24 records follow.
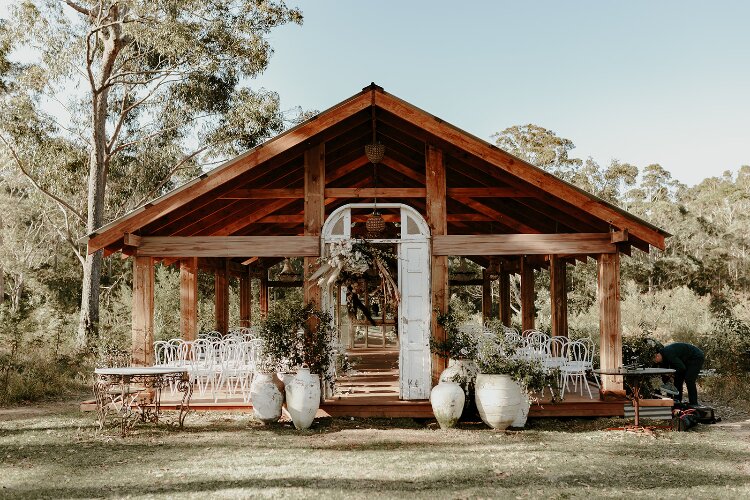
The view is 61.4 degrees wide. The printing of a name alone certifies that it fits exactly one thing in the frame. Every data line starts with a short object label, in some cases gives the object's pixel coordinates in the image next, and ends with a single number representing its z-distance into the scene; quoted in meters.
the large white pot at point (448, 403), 7.72
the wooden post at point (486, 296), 16.39
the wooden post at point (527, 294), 13.46
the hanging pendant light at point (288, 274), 15.09
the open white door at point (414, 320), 8.45
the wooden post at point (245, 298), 15.77
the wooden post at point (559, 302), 11.72
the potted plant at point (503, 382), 7.51
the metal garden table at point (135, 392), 7.30
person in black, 8.78
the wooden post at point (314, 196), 8.45
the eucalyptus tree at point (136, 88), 15.84
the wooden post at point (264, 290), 16.75
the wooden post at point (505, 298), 15.05
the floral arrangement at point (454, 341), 8.09
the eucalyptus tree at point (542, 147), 28.19
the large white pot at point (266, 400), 7.92
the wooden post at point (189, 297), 12.25
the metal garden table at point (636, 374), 7.72
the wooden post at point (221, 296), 13.94
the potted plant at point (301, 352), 7.70
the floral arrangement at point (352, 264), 8.17
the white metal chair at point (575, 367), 8.82
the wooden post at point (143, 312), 8.40
